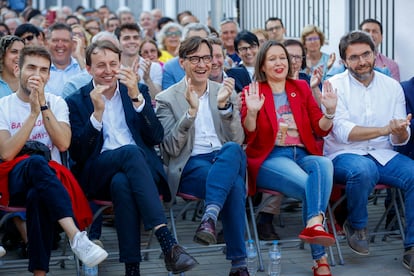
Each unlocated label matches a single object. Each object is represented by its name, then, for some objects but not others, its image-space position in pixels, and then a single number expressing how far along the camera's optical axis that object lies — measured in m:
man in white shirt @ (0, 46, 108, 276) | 5.41
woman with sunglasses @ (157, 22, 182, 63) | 10.69
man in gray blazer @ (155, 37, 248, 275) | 5.77
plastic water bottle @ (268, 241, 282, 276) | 6.01
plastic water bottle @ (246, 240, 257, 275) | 6.09
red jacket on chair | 5.70
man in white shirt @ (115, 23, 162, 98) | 8.25
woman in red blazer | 5.98
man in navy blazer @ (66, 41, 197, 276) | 5.60
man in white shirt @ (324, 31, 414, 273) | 6.20
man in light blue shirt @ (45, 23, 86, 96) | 8.07
